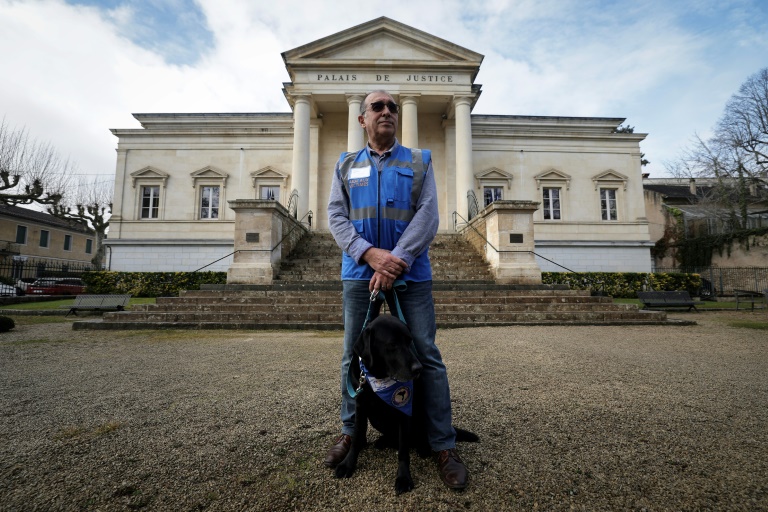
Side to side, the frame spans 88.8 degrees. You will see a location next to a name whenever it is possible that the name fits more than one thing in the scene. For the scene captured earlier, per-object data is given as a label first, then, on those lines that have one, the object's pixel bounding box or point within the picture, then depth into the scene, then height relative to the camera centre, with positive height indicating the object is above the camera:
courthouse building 20.20 +7.28
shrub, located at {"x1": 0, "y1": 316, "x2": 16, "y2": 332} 7.82 -0.75
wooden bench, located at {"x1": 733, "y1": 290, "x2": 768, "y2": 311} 10.93 -0.22
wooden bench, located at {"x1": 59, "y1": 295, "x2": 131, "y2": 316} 11.06 -0.42
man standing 2.20 +0.29
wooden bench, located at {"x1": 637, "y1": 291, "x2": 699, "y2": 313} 11.74 -0.38
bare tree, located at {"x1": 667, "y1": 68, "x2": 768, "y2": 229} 27.61 +8.47
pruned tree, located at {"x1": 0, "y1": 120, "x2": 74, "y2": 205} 23.88 +7.05
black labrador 1.93 -0.51
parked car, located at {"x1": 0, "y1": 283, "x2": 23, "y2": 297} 16.60 -0.12
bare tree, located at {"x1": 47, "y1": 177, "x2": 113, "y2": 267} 31.66 +6.64
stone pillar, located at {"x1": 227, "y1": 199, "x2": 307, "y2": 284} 10.85 +1.27
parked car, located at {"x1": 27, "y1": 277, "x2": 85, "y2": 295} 20.52 +0.02
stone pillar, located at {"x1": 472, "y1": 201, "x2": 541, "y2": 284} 11.12 +1.26
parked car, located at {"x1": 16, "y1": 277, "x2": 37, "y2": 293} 22.08 +0.34
